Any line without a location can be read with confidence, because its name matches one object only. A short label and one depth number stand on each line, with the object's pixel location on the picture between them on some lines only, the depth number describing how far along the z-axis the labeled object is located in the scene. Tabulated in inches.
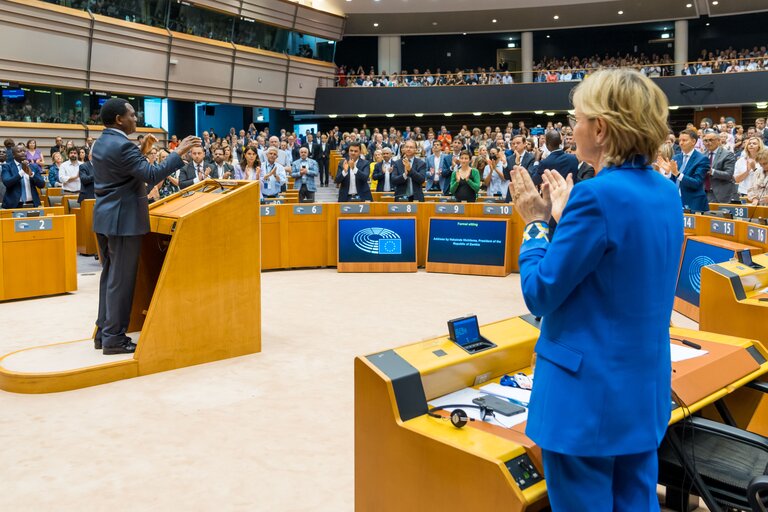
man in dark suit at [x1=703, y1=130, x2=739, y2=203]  301.7
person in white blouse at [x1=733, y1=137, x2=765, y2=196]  307.3
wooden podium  181.6
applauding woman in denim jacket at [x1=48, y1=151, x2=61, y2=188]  547.2
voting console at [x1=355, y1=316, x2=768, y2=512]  75.4
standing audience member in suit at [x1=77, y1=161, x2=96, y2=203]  402.6
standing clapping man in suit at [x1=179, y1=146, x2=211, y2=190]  352.5
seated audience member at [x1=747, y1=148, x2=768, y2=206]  282.6
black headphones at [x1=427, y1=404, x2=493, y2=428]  83.0
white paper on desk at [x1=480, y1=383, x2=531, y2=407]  95.4
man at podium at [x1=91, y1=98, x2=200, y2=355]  177.5
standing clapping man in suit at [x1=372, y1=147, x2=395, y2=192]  430.9
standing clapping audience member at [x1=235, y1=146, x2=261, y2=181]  379.9
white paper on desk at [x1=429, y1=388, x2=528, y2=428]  87.7
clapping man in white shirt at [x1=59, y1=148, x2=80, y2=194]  479.1
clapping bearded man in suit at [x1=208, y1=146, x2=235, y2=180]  384.6
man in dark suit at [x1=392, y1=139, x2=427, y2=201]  405.4
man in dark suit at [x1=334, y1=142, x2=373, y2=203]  404.2
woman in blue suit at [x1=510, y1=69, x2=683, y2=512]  61.6
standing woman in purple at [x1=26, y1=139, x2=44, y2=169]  508.7
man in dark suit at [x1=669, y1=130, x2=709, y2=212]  279.4
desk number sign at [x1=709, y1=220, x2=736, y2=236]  244.4
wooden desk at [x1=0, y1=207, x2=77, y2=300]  286.2
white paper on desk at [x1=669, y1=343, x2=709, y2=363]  110.0
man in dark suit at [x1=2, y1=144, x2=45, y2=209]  384.8
